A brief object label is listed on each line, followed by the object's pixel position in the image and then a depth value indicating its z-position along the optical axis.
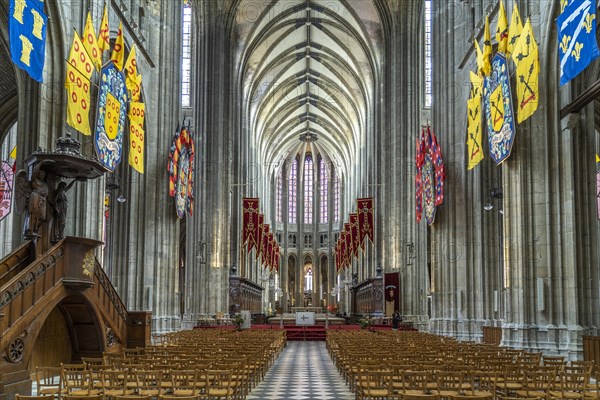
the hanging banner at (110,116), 18.45
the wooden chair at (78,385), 9.41
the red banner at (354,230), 48.56
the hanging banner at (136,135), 22.78
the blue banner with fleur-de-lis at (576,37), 14.32
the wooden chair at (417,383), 10.13
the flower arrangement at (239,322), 39.00
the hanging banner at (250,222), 46.50
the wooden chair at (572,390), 9.47
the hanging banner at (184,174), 28.74
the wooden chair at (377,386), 10.44
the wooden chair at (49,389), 10.36
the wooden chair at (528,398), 7.82
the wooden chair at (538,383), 9.61
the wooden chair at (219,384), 10.47
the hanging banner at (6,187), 27.31
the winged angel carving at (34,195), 14.73
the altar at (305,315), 49.28
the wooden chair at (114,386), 9.81
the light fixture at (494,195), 25.05
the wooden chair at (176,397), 8.52
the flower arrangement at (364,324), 41.90
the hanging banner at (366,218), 45.84
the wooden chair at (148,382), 9.80
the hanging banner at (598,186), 26.26
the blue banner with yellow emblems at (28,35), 13.63
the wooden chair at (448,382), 9.83
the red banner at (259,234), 47.34
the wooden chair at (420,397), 7.93
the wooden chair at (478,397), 8.22
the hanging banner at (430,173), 28.95
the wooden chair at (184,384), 10.07
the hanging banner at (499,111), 19.19
